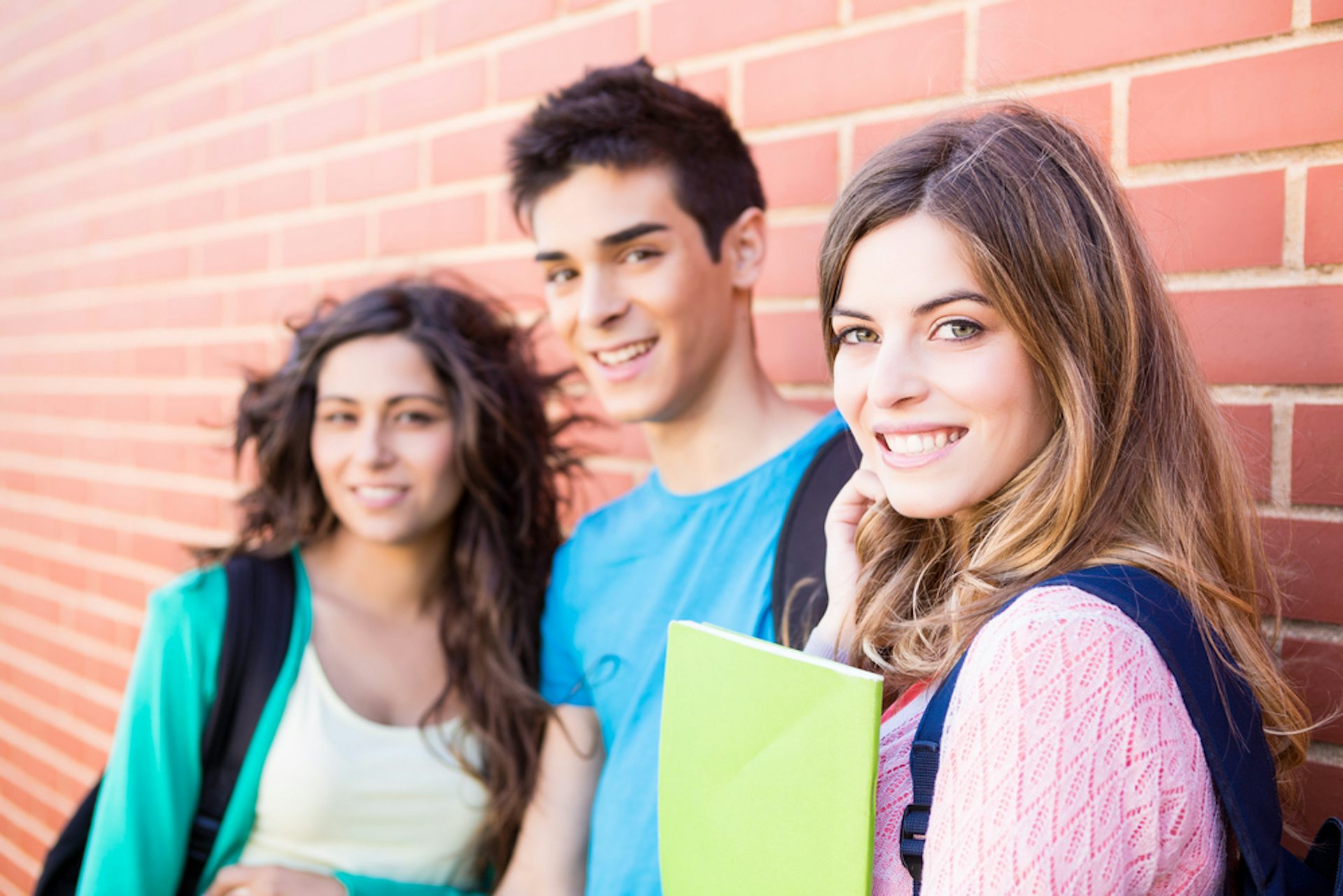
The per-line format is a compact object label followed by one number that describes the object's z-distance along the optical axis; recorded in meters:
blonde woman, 1.02
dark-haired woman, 2.12
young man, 1.93
